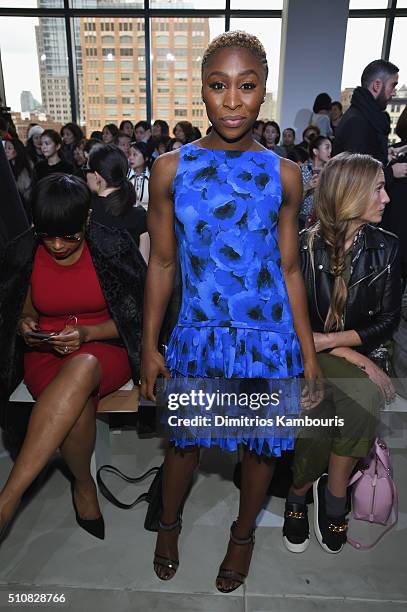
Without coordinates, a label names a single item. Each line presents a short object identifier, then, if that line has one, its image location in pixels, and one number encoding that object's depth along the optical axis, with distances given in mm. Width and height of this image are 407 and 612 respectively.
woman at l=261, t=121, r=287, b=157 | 6867
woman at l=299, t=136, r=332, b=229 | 3486
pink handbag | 1809
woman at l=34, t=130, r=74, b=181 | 4641
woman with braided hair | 1716
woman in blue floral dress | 1227
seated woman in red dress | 1598
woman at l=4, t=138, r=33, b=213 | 4105
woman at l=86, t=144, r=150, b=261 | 2617
